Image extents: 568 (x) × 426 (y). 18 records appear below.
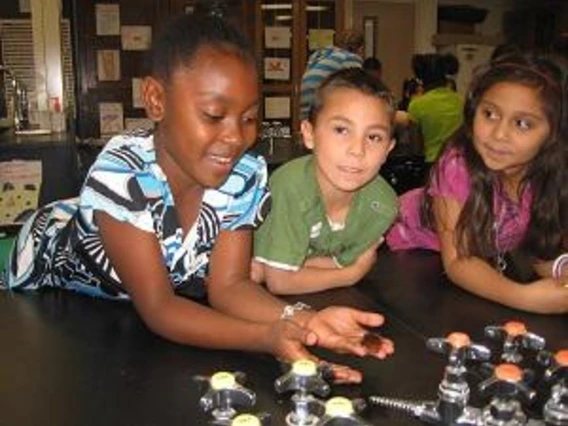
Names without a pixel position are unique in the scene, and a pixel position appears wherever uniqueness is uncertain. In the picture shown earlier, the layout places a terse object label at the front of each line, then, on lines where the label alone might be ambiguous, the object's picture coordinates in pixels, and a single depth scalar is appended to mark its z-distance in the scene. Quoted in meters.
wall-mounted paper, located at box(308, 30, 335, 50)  3.79
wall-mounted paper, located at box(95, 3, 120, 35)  3.33
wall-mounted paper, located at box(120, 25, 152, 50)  3.38
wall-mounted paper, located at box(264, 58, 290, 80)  3.76
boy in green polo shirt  1.08
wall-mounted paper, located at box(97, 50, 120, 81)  3.40
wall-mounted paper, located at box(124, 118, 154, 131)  3.47
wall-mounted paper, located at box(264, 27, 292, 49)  3.69
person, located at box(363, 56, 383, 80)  3.56
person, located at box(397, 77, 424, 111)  3.68
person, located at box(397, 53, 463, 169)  2.99
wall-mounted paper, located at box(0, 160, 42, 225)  2.34
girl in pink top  1.15
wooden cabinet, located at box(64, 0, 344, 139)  3.32
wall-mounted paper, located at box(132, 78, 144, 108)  3.46
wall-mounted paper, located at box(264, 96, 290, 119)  3.83
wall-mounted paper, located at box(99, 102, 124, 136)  3.45
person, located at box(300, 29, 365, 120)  2.68
